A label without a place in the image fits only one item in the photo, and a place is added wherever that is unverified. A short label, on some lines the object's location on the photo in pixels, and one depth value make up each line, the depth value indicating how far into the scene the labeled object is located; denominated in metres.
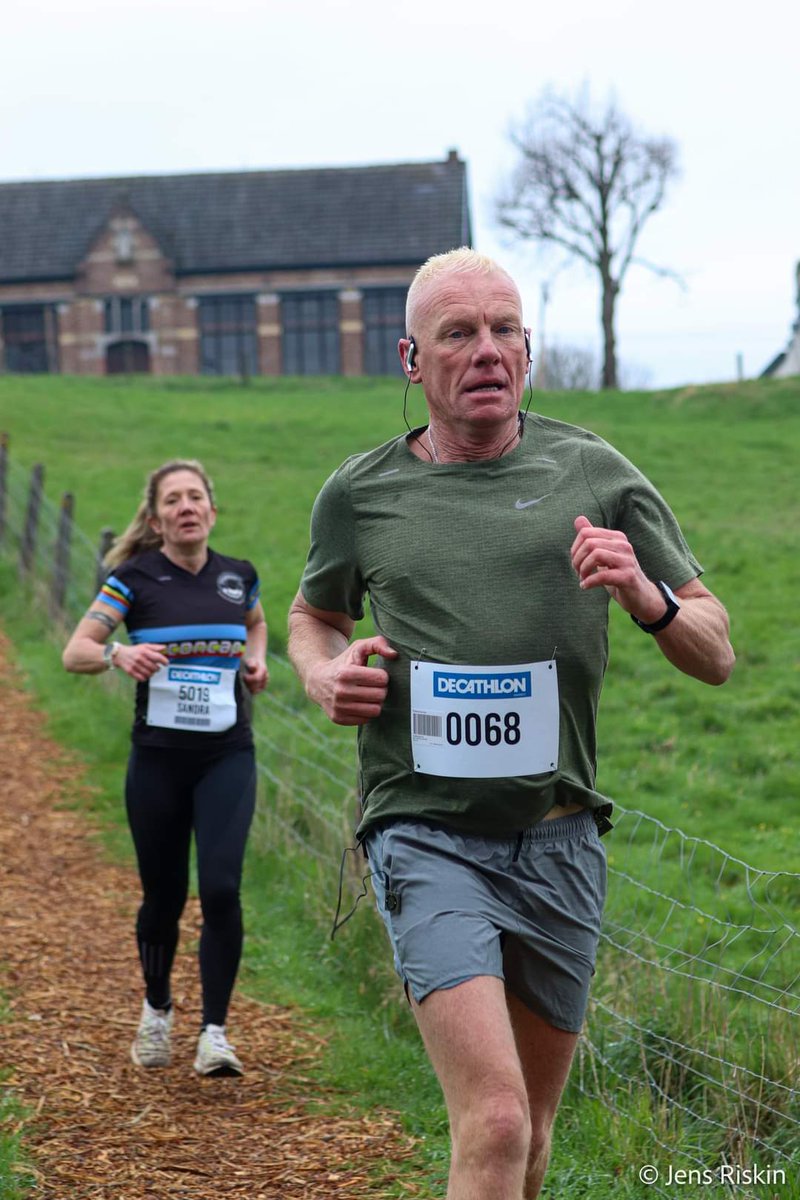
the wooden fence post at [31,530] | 17.91
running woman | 5.69
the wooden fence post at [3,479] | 21.25
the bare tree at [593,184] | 51.50
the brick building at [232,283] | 58.62
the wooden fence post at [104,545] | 12.41
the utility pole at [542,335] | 57.31
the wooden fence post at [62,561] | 15.67
